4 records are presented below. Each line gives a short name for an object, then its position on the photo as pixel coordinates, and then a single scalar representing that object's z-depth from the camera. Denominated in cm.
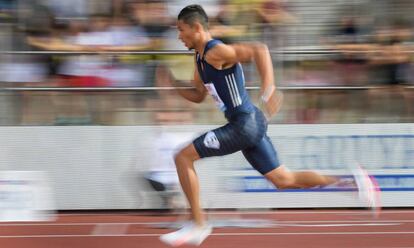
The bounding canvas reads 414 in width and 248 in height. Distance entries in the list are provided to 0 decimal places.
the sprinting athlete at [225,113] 1152
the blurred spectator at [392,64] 1822
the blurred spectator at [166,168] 1737
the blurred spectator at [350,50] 1833
